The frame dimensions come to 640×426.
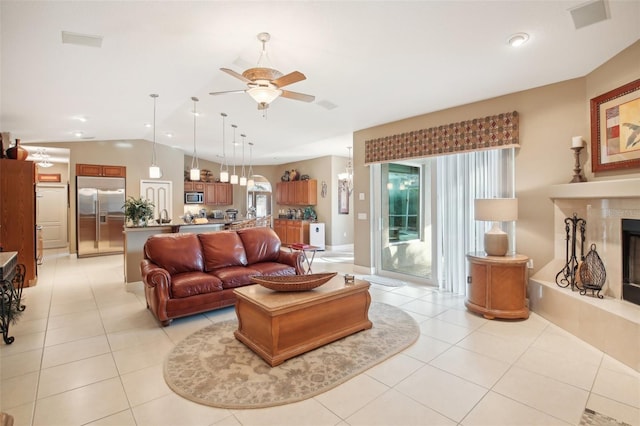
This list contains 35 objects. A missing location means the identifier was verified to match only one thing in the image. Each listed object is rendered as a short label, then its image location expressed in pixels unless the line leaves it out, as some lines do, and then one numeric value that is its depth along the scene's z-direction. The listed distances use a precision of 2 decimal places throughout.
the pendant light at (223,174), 5.83
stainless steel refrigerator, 7.54
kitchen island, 4.92
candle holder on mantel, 3.34
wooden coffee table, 2.56
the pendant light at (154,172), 5.44
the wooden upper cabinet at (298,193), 9.49
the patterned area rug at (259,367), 2.17
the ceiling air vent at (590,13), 2.35
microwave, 9.94
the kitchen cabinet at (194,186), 10.20
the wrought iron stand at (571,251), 3.37
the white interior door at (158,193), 8.39
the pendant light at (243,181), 7.45
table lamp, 3.61
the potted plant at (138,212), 5.09
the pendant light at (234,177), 6.51
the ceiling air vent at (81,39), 2.79
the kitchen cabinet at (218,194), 10.61
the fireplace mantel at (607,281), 2.64
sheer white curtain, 4.14
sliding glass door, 5.36
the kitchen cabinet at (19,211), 4.73
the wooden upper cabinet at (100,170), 7.55
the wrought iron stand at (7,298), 2.80
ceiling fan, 2.70
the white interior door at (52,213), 9.30
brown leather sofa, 3.43
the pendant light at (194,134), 5.11
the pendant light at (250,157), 8.07
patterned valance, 3.97
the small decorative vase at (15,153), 4.87
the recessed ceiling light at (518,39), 2.72
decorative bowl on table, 2.84
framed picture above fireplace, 2.82
